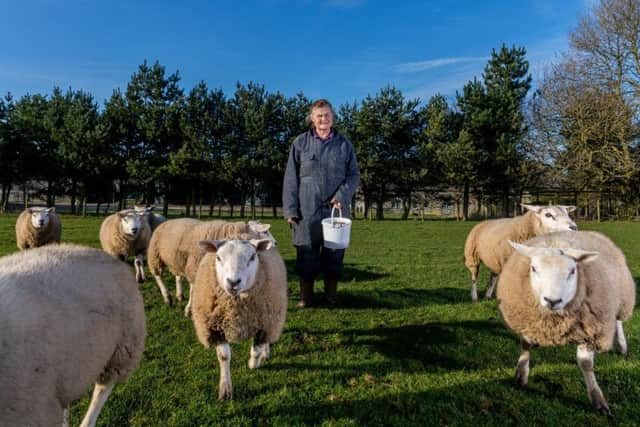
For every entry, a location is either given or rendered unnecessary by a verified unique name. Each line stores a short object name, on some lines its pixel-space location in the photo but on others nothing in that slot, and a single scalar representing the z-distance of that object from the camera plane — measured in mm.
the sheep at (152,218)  8689
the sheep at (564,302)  2781
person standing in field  4977
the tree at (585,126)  20922
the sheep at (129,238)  7184
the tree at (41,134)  28234
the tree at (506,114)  27766
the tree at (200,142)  27750
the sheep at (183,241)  4616
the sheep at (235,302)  3002
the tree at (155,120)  28047
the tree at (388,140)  30719
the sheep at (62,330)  1717
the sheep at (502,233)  5324
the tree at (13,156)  27031
